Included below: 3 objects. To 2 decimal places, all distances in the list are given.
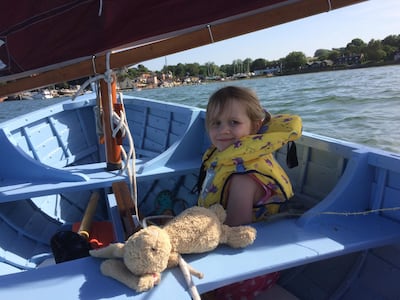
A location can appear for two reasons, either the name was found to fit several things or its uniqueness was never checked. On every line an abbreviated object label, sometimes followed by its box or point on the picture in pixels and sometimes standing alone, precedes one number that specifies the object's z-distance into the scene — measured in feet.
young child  5.48
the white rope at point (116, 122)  7.75
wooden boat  4.42
